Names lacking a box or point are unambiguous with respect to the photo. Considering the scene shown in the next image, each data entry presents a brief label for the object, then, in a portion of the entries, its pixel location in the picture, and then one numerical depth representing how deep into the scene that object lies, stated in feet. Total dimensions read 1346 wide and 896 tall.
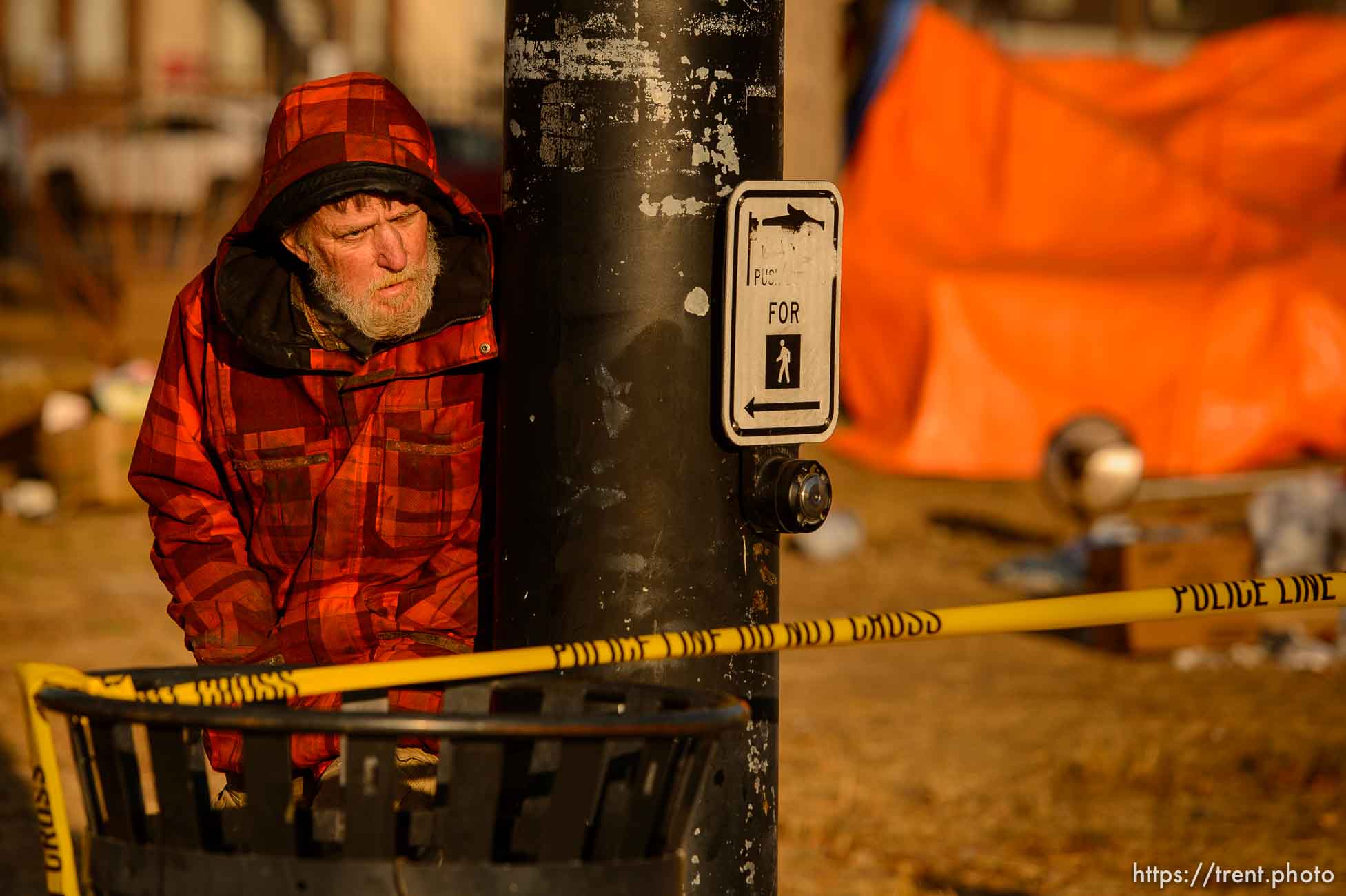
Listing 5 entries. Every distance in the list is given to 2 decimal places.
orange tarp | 82.84
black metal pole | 17.44
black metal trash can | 13.03
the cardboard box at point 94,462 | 73.97
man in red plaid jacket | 19.97
